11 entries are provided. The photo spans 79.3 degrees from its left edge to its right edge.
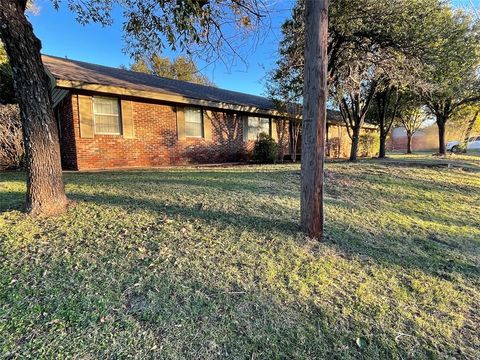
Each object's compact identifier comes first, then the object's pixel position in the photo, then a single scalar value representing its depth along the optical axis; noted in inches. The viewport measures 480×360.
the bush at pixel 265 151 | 491.7
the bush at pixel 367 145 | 786.2
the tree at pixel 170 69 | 1074.7
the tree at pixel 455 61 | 353.1
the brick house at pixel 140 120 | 349.4
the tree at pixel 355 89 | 379.9
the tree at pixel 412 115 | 682.2
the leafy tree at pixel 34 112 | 133.3
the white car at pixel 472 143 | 1147.9
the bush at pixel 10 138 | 323.9
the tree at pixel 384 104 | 581.6
